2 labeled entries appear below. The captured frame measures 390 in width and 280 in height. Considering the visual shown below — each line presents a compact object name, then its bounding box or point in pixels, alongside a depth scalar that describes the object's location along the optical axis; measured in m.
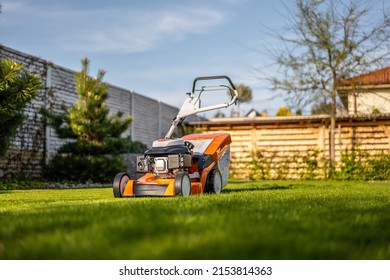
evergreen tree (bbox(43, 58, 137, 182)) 15.47
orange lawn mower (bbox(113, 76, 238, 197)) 8.21
